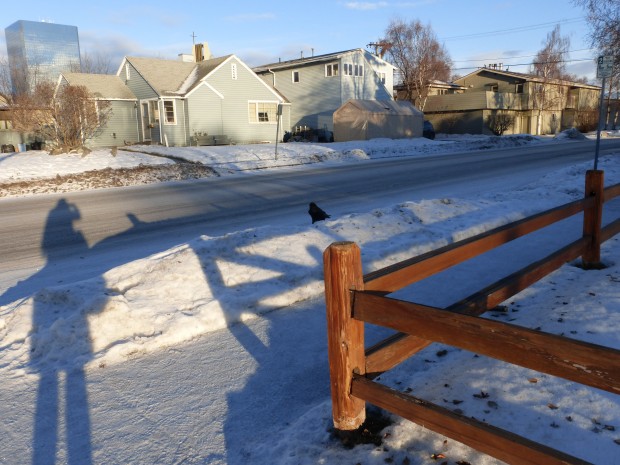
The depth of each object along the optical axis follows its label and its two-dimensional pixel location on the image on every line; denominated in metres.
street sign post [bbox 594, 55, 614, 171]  11.20
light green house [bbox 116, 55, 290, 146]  31.58
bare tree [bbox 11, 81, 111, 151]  22.73
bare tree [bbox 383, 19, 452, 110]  54.31
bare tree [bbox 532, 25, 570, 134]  56.06
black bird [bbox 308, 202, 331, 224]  8.70
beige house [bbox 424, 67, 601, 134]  50.09
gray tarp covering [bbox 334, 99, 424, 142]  35.16
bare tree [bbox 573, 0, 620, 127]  21.09
